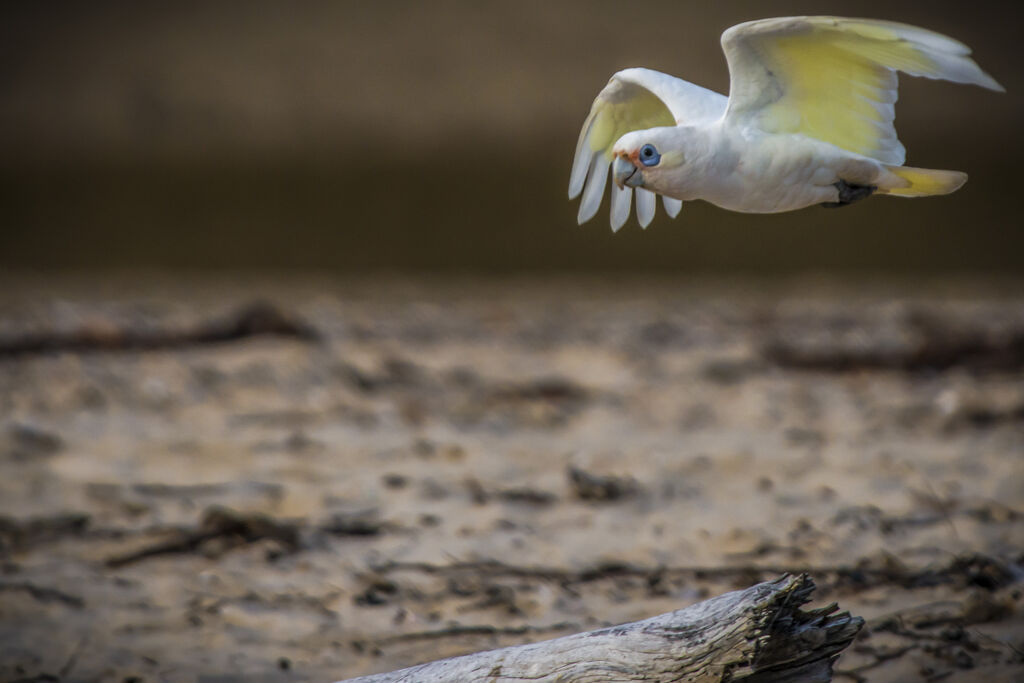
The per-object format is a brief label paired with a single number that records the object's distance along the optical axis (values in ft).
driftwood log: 58.96
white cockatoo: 58.29
